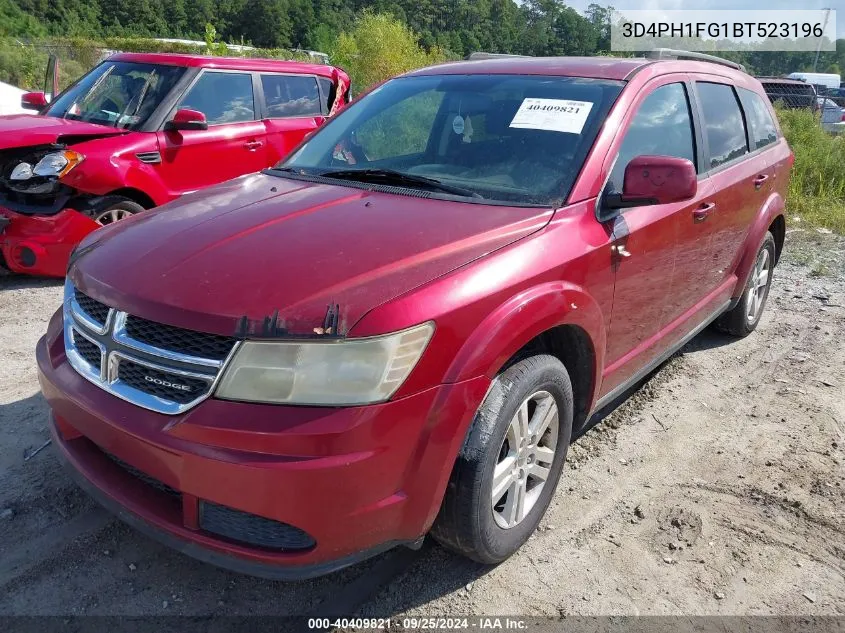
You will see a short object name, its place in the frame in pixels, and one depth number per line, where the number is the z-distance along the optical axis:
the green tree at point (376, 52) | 17.47
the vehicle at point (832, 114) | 14.60
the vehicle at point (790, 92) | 14.18
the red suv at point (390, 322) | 1.93
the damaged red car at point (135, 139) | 5.18
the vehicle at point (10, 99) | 11.62
